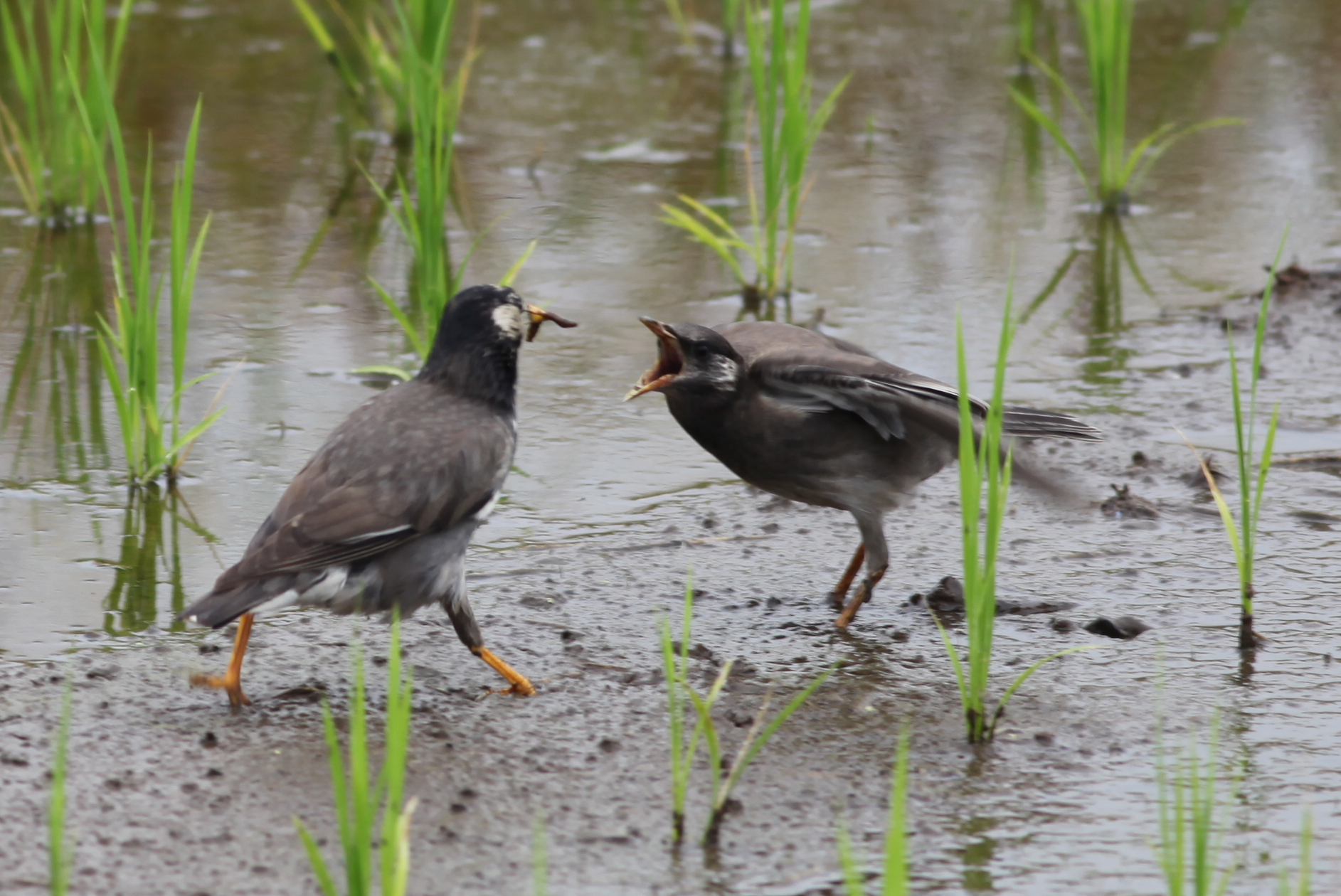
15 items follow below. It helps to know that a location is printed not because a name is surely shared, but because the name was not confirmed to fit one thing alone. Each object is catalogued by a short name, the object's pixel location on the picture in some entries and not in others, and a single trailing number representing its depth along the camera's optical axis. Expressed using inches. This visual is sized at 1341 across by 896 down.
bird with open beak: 357.7
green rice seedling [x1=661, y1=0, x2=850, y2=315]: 472.4
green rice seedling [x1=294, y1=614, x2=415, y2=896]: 200.8
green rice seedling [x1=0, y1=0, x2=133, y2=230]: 450.0
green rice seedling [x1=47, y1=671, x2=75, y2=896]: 195.2
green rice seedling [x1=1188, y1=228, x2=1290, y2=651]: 288.0
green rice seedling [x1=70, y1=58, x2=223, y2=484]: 363.6
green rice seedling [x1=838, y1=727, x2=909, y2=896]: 188.7
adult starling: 298.2
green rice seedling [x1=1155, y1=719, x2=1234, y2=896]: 202.2
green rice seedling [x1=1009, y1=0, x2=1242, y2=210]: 548.4
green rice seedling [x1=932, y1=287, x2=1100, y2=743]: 265.7
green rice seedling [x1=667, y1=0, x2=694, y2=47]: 804.0
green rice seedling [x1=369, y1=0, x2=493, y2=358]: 408.2
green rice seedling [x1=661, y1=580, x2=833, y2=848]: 243.4
